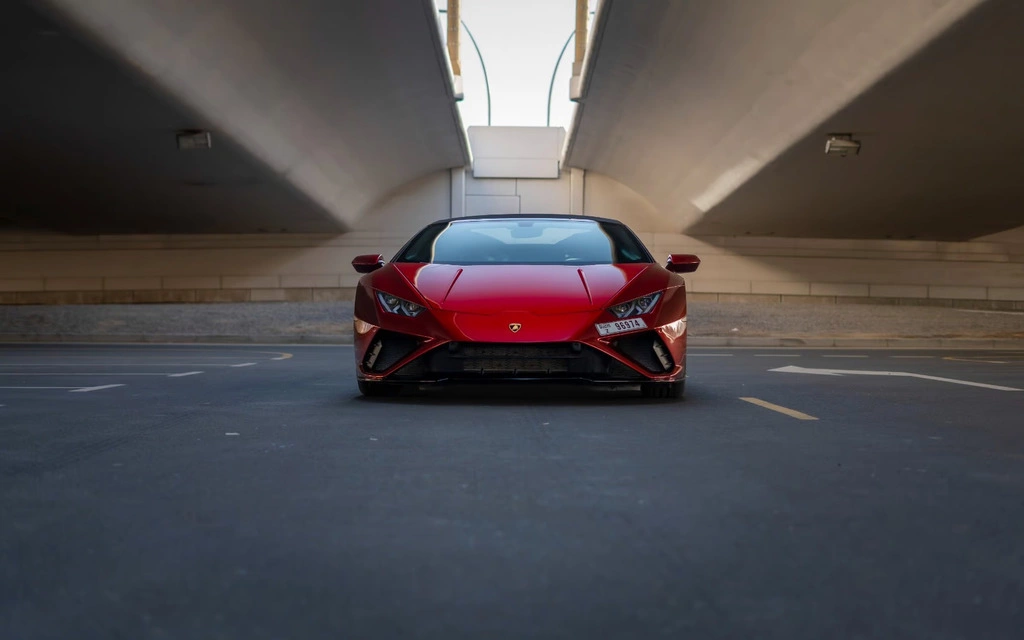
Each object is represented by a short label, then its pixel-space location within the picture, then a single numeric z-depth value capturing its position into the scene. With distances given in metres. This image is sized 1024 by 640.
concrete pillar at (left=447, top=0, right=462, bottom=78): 25.30
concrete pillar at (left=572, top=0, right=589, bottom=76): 24.16
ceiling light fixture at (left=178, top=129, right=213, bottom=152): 18.55
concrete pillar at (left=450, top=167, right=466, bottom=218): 31.89
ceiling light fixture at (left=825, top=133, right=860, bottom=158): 19.11
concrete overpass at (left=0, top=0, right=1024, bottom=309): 14.38
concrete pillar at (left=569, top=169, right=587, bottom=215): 32.12
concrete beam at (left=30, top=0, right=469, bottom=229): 13.74
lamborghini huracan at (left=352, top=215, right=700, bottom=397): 6.70
